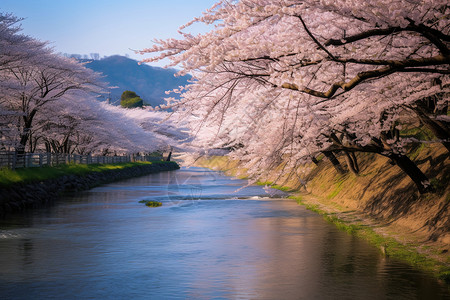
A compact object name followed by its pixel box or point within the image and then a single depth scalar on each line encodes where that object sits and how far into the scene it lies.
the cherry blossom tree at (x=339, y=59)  7.99
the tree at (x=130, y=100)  111.40
